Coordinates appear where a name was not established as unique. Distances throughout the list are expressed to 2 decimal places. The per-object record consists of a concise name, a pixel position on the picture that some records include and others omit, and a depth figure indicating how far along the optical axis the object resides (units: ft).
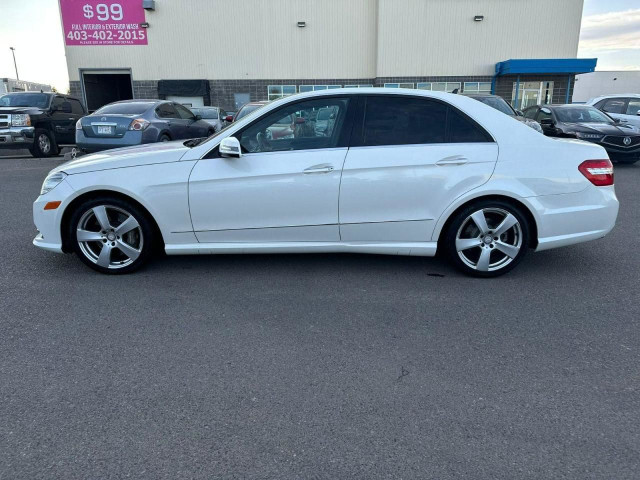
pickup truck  39.42
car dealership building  83.71
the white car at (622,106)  44.45
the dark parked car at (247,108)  35.53
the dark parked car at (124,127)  31.24
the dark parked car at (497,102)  38.93
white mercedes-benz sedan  13.46
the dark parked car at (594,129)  35.83
